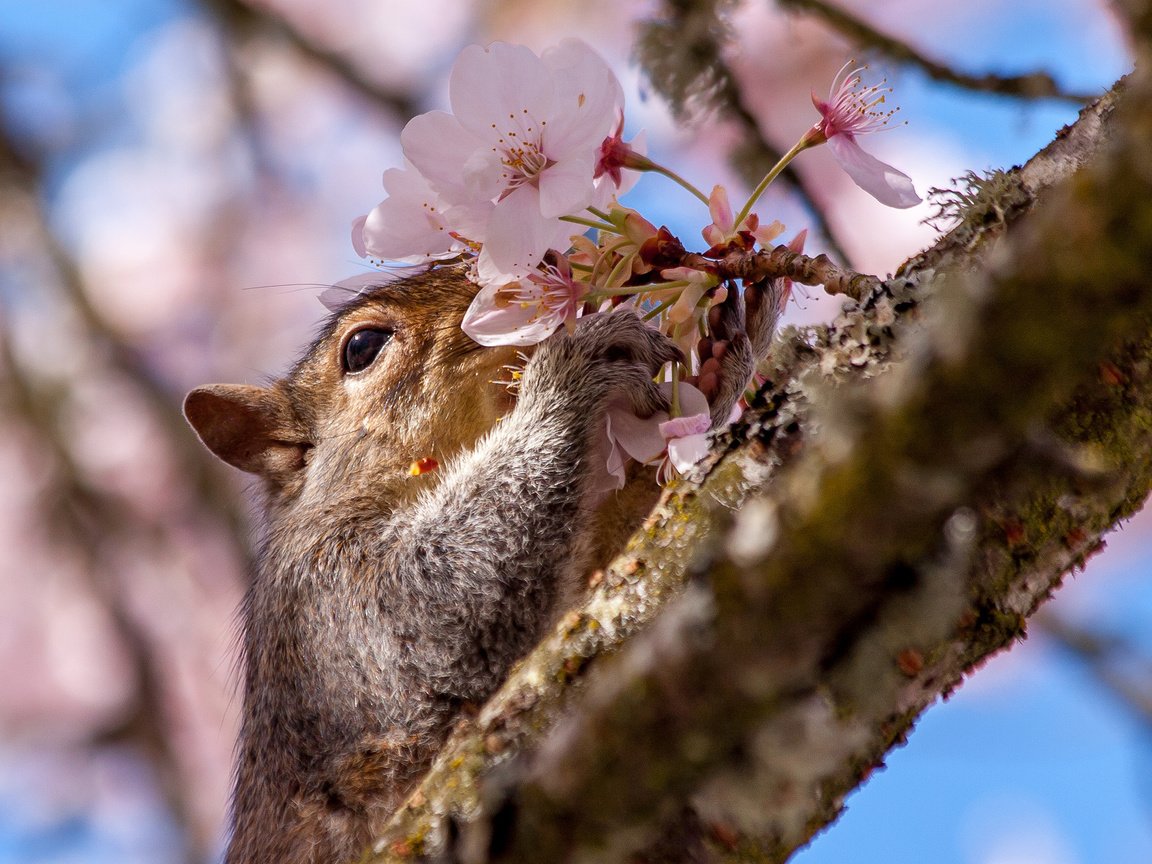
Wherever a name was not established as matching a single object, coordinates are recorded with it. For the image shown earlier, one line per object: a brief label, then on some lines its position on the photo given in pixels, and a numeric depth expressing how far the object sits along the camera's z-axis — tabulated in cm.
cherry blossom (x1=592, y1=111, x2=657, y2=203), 440
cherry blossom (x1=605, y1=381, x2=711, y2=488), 418
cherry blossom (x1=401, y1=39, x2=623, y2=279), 390
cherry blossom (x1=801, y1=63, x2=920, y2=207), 416
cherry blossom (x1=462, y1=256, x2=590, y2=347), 419
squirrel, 545
